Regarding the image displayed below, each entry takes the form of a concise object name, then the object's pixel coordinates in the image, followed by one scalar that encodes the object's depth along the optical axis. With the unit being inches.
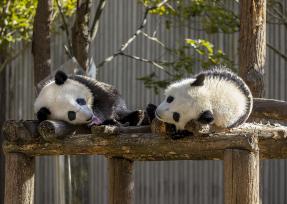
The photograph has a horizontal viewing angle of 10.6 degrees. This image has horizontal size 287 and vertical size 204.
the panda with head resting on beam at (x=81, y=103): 460.1
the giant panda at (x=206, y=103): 421.4
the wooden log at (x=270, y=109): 520.7
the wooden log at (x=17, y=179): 484.1
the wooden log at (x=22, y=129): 461.1
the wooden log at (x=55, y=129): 444.5
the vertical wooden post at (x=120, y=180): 538.9
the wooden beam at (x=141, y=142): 418.9
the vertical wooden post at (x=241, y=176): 411.2
